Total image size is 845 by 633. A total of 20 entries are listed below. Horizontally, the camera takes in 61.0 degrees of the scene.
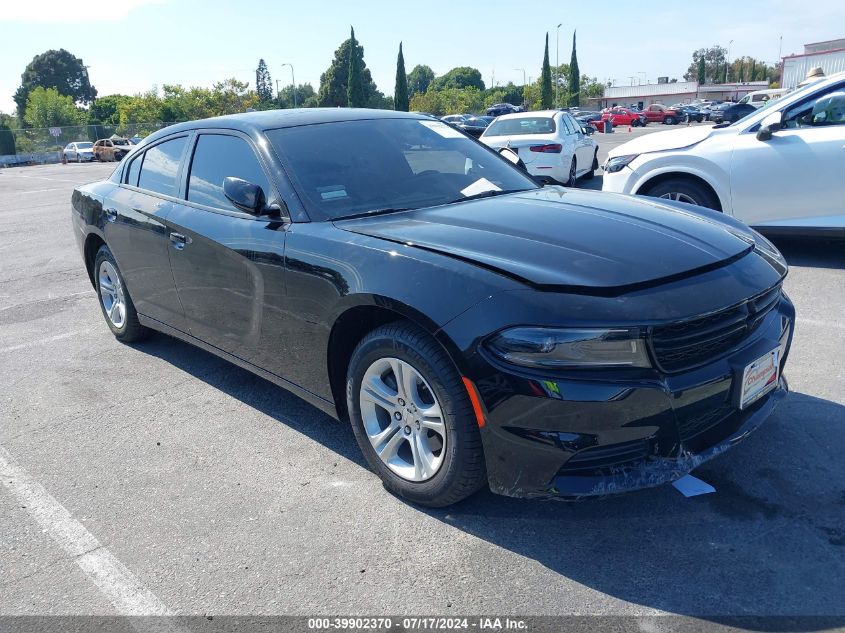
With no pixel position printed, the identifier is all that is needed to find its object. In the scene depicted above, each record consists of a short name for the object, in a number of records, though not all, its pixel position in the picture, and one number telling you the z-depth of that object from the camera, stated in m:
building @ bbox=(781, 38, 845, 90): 40.42
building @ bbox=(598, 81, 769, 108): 114.07
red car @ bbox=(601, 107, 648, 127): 55.06
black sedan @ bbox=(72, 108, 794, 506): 2.45
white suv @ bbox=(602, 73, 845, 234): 6.25
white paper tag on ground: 2.98
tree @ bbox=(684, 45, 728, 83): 148.88
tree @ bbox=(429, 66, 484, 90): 167.50
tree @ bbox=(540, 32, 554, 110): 92.44
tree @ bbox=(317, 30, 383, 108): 101.28
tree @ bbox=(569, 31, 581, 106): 96.12
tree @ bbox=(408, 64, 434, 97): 183.60
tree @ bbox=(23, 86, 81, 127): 72.81
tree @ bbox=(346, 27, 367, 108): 85.28
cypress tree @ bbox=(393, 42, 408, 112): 84.31
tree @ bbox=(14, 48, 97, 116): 118.19
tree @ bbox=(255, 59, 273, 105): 147.10
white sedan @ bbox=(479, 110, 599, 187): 11.59
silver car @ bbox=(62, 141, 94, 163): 46.47
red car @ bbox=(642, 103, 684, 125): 57.31
